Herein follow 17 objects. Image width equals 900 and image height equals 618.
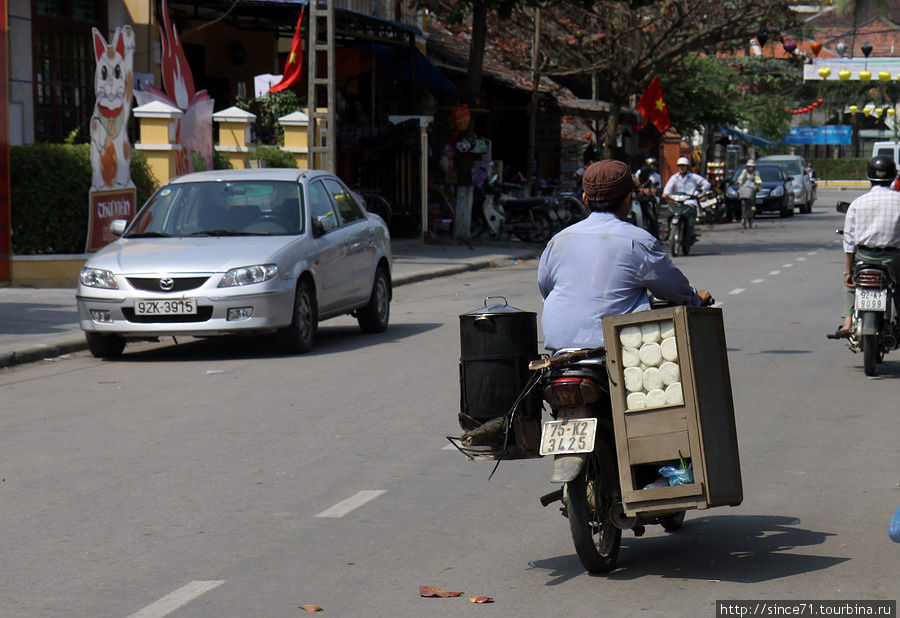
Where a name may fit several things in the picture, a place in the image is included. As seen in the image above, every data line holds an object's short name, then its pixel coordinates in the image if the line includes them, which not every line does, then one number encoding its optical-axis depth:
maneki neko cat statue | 18.50
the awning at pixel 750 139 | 61.49
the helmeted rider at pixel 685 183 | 27.19
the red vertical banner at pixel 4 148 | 17.48
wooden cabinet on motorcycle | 5.46
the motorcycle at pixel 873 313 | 10.98
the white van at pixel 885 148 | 57.41
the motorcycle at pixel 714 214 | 38.94
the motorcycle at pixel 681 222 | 25.83
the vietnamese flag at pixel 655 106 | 36.75
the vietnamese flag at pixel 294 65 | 24.59
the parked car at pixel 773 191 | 42.97
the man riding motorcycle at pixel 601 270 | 5.82
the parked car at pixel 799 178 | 46.38
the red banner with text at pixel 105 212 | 18.52
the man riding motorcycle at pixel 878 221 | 11.09
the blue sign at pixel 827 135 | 93.12
